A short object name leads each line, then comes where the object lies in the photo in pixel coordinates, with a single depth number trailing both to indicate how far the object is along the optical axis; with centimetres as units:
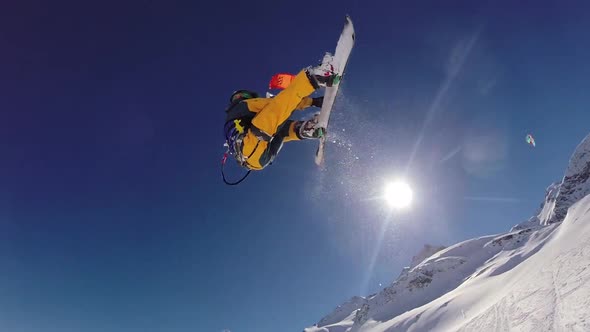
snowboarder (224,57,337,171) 620
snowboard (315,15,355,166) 657
